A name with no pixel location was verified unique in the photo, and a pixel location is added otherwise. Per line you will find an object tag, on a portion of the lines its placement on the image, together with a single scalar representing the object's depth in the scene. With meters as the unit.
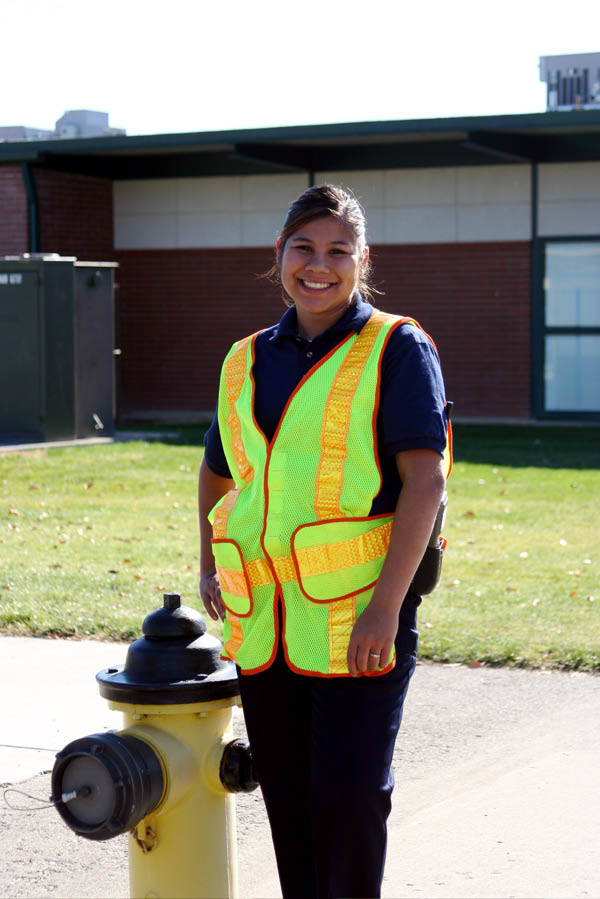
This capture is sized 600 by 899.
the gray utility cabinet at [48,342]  16.59
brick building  20.41
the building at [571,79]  24.66
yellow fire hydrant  3.26
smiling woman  3.15
